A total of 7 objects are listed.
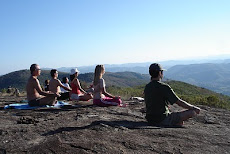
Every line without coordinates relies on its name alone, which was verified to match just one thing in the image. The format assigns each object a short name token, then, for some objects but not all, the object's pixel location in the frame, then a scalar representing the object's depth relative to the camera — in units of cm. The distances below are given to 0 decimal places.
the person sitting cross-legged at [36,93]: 685
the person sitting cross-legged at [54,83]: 830
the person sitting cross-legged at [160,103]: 489
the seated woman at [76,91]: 877
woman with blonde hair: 731
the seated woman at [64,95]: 952
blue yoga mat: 722
